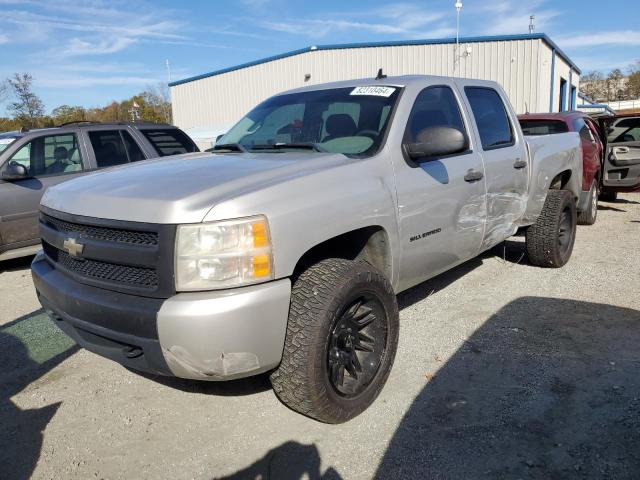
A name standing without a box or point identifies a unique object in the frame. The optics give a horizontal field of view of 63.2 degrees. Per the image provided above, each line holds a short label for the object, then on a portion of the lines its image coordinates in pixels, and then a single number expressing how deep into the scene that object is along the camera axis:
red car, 7.79
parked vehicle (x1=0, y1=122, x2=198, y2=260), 6.11
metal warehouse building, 19.72
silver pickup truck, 2.34
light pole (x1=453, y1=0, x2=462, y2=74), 20.62
